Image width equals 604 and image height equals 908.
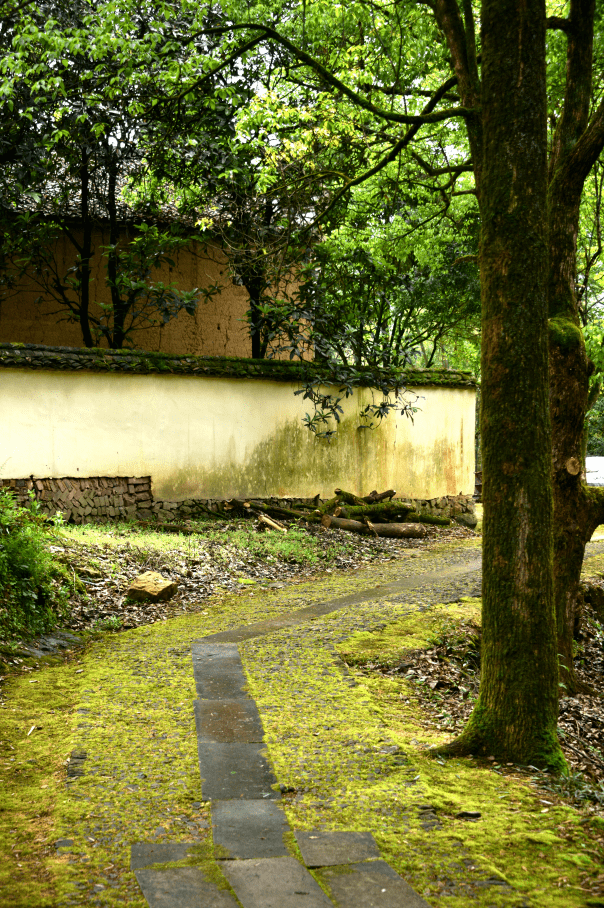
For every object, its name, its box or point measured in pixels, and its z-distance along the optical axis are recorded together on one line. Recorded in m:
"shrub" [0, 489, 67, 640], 5.74
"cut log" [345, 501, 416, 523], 12.17
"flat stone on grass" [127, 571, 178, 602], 6.99
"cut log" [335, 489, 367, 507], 12.53
